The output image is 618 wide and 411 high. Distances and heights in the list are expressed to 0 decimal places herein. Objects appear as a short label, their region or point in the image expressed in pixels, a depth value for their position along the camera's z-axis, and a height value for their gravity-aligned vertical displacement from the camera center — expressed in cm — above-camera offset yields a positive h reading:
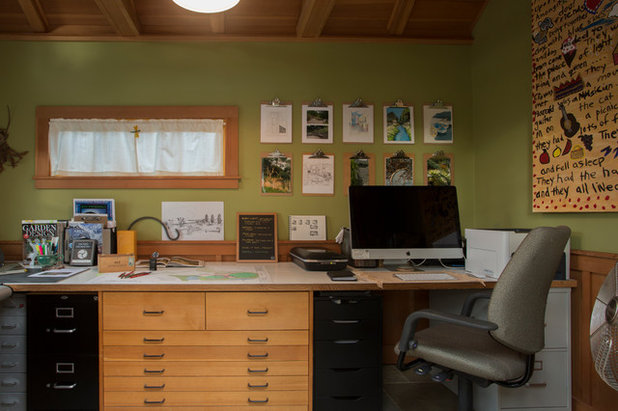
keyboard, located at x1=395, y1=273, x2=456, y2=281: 203 -38
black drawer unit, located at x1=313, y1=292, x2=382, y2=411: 197 -80
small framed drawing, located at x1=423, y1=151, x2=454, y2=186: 283 +32
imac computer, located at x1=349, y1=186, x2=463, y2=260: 234 -9
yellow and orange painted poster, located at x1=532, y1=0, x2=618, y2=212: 178 +55
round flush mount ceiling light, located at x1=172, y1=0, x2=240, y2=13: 175 +100
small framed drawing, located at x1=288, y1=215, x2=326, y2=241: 277 -13
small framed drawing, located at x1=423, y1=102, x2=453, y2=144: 284 +67
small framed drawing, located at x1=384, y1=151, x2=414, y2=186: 281 +31
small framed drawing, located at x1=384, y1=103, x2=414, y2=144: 282 +65
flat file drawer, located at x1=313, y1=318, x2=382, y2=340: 198 -64
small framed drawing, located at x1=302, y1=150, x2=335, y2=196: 279 +27
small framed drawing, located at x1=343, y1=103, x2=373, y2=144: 280 +67
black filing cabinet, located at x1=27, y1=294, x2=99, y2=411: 196 -75
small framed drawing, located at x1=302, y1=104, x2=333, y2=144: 279 +66
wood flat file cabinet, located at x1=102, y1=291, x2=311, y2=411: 196 -75
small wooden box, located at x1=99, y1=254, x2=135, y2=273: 224 -31
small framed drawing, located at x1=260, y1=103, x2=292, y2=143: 278 +66
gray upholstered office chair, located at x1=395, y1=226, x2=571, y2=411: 138 -45
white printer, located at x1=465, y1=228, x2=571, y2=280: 198 -23
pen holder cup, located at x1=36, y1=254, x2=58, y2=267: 237 -31
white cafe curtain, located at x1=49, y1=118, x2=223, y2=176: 271 +48
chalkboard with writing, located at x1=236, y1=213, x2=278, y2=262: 270 -19
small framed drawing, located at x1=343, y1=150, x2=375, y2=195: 279 +31
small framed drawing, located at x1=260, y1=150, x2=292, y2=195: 277 +28
